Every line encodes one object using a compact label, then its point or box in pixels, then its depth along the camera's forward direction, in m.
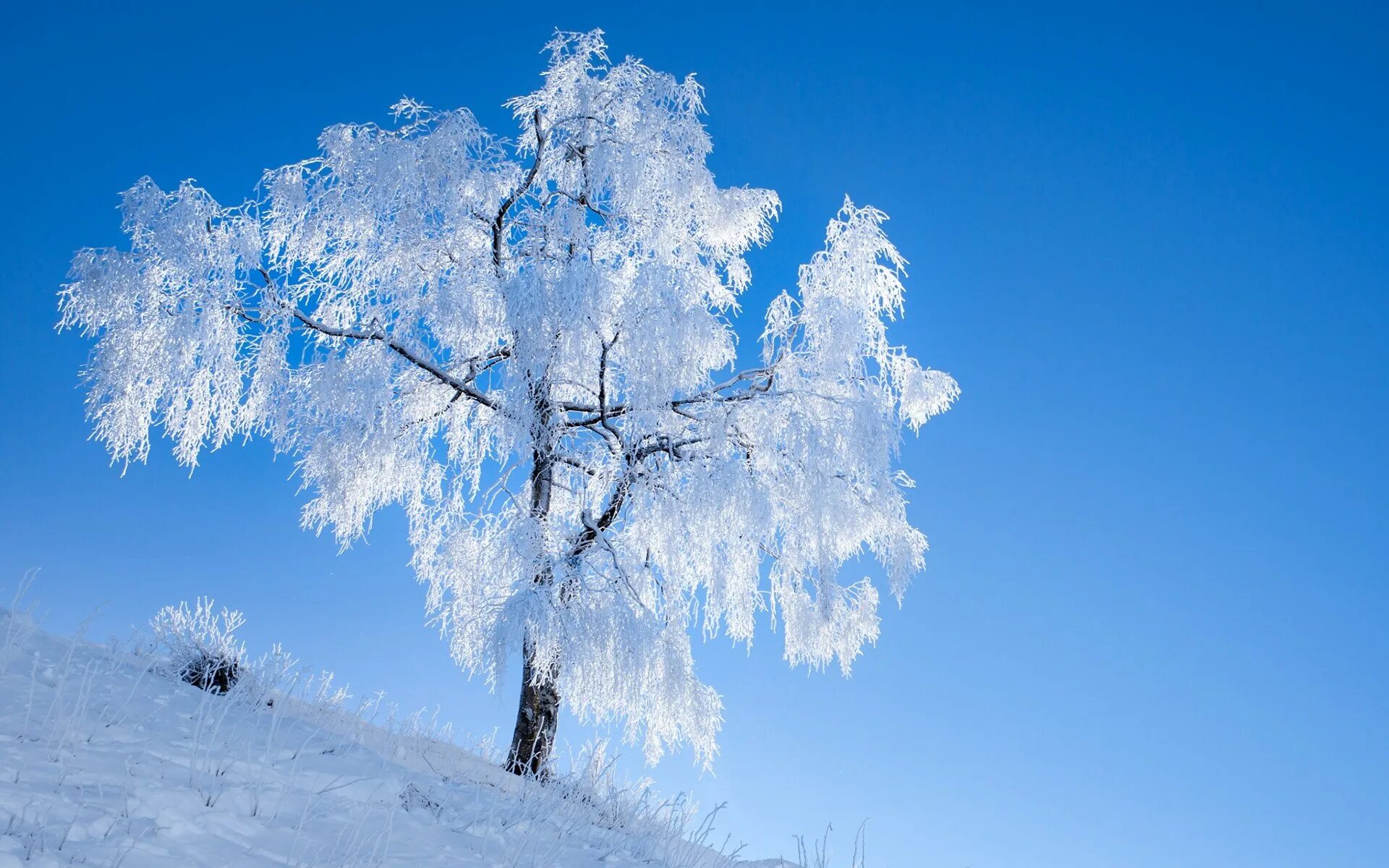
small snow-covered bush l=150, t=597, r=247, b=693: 6.14
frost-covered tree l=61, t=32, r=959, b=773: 7.70
